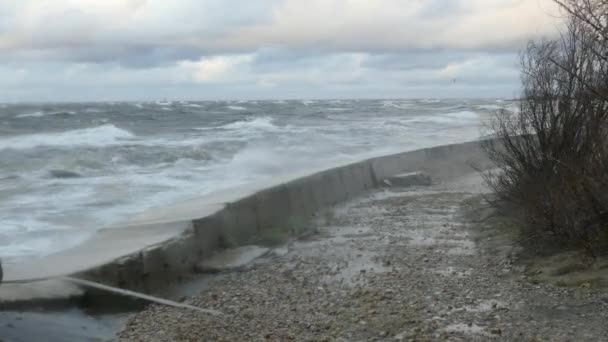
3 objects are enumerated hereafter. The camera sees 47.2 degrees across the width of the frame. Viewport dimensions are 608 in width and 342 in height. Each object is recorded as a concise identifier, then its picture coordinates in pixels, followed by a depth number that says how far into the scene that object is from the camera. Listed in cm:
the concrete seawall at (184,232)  711
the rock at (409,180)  1518
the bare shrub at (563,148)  683
